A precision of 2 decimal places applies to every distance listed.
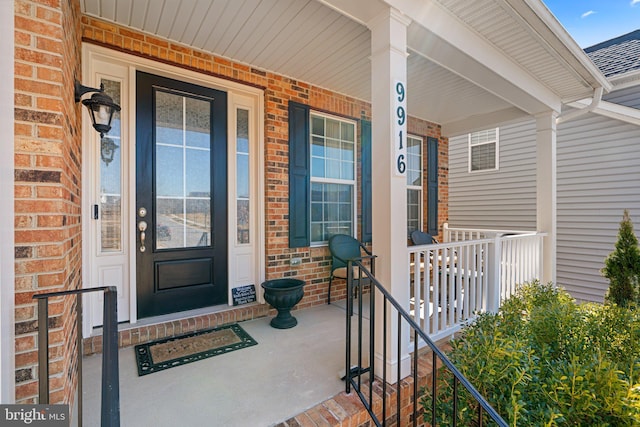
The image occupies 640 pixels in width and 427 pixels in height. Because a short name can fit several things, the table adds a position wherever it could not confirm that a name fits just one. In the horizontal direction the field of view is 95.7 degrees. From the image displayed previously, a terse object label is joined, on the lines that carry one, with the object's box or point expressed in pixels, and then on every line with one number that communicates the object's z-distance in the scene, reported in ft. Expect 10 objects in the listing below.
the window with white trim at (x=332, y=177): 12.09
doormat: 7.11
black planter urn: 8.99
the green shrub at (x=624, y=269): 11.31
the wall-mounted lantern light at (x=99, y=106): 6.42
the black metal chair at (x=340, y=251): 11.68
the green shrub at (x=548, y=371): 4.72
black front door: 8.76
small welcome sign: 10.03
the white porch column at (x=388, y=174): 6.36
